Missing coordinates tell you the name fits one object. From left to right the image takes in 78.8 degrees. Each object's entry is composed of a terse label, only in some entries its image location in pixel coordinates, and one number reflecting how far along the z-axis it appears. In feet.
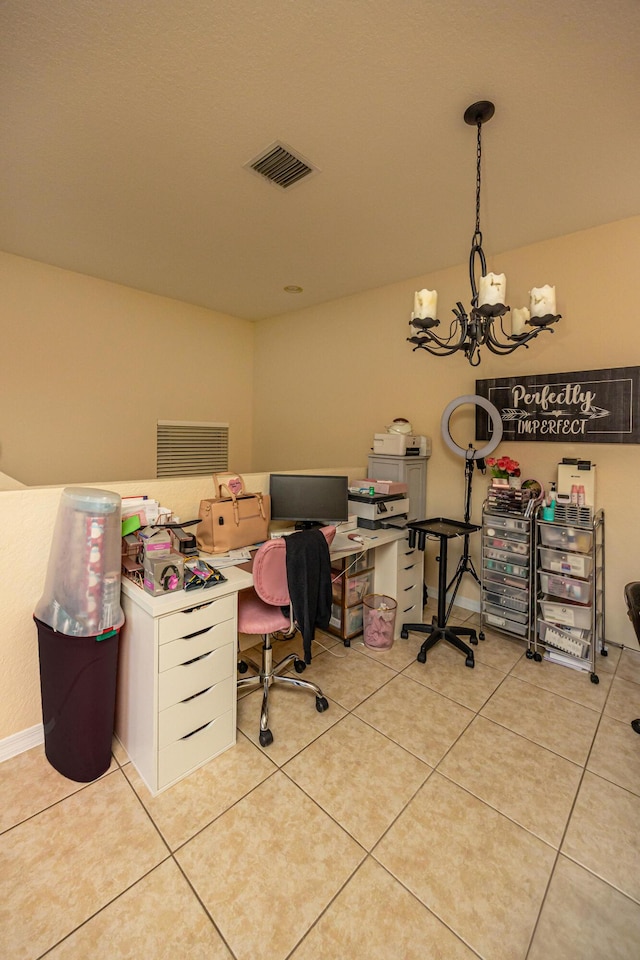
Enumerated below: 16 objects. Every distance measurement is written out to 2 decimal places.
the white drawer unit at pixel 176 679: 5.13
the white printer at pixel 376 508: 9.32
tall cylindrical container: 5.09
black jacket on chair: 6.16
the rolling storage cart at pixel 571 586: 8.09
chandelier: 5.09
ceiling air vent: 6.45
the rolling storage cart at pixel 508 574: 8.84
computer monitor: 8.88
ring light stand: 9.63
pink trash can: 8.86
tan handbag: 7.27
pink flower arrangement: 9.42
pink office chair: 6.06
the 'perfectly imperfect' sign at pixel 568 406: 8.30
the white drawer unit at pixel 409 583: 9.38
